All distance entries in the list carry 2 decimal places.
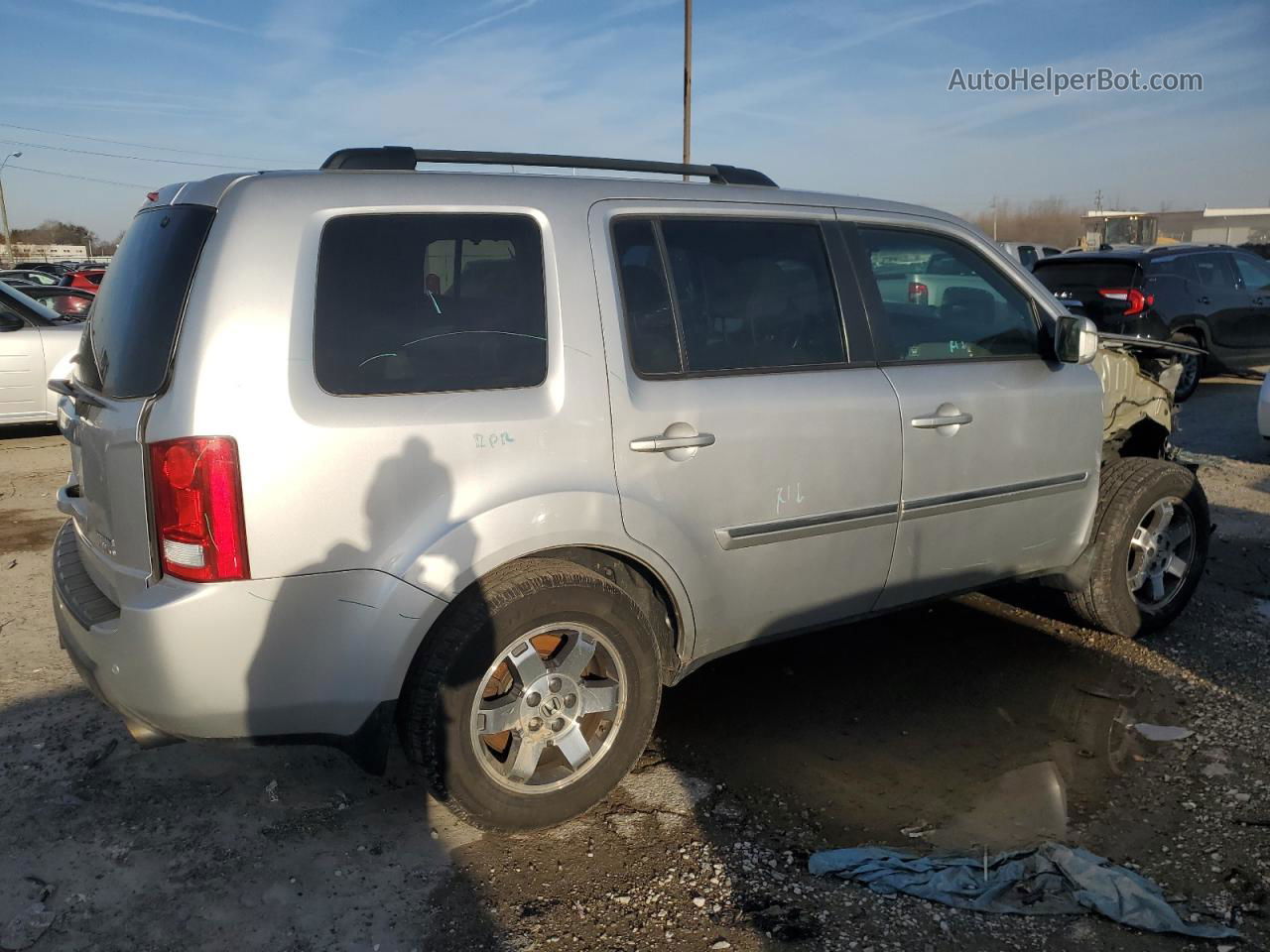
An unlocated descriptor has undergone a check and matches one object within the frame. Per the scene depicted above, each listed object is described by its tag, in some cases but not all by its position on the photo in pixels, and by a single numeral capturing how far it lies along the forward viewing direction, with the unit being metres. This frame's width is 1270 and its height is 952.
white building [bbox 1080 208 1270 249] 64.75
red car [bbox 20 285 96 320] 11.25
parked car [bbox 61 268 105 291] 23.84
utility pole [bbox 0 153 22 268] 51.22
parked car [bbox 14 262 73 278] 37.32
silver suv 2.56
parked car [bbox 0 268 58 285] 26.99
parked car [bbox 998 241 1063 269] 22.41
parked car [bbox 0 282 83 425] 9.06
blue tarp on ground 2.64
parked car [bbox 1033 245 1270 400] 11.96
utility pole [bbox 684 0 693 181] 22.03
